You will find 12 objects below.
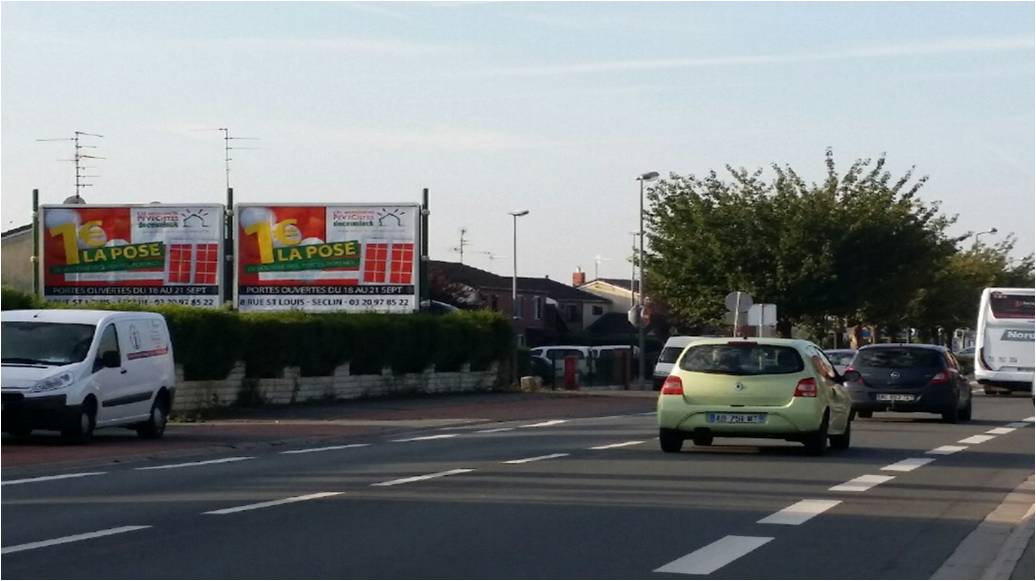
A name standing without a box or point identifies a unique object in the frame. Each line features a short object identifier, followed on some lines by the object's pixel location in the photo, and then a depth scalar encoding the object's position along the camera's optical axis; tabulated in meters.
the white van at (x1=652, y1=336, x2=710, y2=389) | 45.34
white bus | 45.81
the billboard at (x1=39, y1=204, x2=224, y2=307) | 42.31
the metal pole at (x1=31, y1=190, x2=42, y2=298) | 42.66
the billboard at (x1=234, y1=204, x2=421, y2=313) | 41.84
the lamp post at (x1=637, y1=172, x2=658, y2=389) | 52.12
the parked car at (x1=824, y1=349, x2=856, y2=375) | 45.80
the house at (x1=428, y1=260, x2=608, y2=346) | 87.94
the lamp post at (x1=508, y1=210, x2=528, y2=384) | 78.19
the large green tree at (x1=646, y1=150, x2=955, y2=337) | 57.66
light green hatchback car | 20.59
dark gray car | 29.98
